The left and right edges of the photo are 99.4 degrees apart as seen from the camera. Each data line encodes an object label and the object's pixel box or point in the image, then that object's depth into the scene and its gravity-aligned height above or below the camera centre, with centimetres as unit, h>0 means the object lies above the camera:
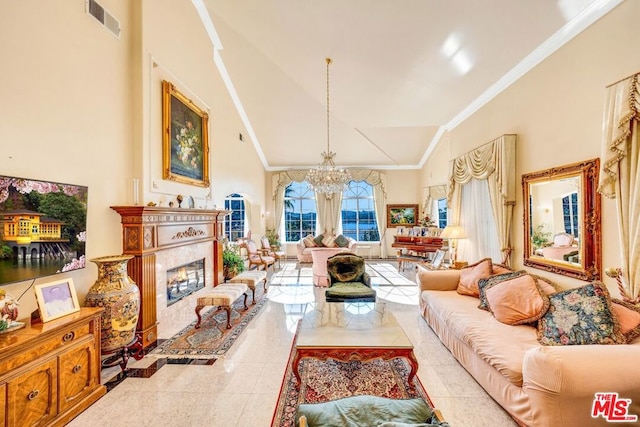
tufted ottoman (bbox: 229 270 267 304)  492 -111
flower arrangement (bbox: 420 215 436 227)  871 -16
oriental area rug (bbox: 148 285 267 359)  321 -157
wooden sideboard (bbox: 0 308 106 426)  176 -111
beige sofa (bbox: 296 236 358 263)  908 -93
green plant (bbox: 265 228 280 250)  978 -70
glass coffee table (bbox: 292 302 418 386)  246 -119
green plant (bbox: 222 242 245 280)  596 -99
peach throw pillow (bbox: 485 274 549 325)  267 -88
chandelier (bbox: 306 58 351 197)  591 +89
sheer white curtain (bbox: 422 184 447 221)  849 +60
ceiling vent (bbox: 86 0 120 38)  288 +226
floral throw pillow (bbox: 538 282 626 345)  212 -87
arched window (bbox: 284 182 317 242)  1052 +25
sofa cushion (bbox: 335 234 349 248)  929 -83
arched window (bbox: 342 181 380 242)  1043 +21
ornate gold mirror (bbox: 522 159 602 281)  261 -5
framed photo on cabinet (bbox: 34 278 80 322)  214 -66
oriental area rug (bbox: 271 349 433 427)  236 -159
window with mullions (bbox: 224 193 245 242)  838 -1
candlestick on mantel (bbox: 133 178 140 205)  337 +34
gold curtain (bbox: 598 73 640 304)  214 +39
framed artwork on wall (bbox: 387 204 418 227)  1008 +8
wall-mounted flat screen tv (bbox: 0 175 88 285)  204 -6
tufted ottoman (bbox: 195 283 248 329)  389 -117
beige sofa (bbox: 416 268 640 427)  167 -111
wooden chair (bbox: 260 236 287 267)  823 -96
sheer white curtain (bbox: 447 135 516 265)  371 +61
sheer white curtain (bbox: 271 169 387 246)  1014 +65
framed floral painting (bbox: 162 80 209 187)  393 +131
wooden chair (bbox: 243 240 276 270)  709 -100
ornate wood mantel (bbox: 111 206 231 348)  326 -29
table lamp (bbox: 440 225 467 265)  488 -29
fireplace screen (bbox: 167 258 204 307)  401 -98
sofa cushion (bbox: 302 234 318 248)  929 -82
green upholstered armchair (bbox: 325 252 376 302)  431 -101
